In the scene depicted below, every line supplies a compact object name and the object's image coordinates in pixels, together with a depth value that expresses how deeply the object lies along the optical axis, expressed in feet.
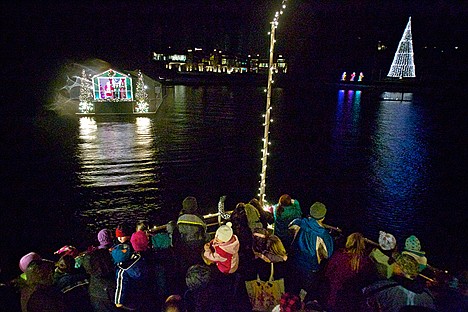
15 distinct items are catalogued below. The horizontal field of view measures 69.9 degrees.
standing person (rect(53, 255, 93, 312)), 12.75
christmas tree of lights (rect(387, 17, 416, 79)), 216.54
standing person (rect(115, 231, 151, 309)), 12.25
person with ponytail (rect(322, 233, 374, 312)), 13.24
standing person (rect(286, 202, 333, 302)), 14.56
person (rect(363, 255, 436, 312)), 11.34
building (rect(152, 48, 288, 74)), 392.88
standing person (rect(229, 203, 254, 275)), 16.61
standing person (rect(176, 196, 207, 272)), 15.34
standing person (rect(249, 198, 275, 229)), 19.08
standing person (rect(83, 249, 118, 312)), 11.60
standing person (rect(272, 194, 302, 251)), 17.90
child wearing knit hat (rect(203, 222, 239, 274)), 13.50
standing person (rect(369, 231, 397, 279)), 13.56
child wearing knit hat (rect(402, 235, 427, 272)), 14.57
